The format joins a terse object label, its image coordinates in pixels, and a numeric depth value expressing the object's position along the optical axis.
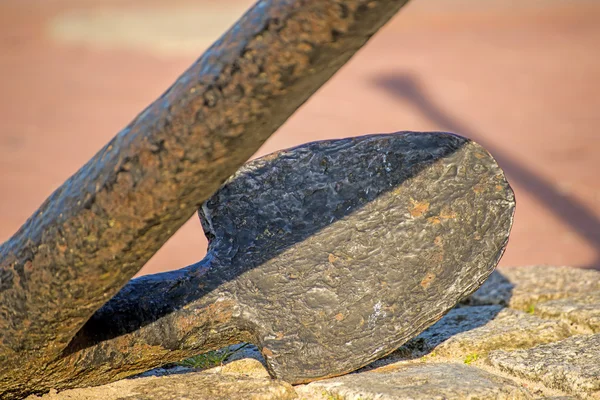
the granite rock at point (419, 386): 4.17
